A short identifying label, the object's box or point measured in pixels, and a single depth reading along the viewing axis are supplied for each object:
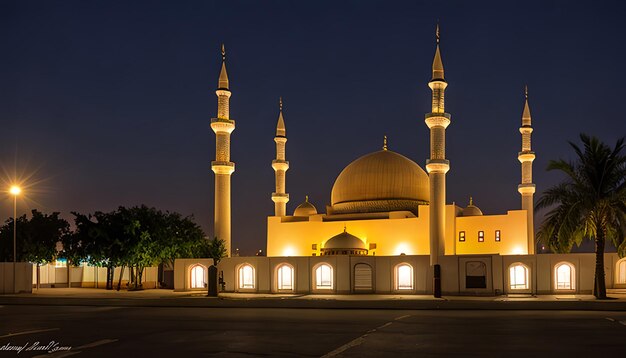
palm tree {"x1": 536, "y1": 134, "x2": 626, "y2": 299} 29.38
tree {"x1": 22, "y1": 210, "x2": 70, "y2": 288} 52.51
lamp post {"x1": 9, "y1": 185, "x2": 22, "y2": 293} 36.51
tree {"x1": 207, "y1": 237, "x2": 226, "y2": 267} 43.19
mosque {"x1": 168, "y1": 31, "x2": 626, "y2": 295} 36.53
